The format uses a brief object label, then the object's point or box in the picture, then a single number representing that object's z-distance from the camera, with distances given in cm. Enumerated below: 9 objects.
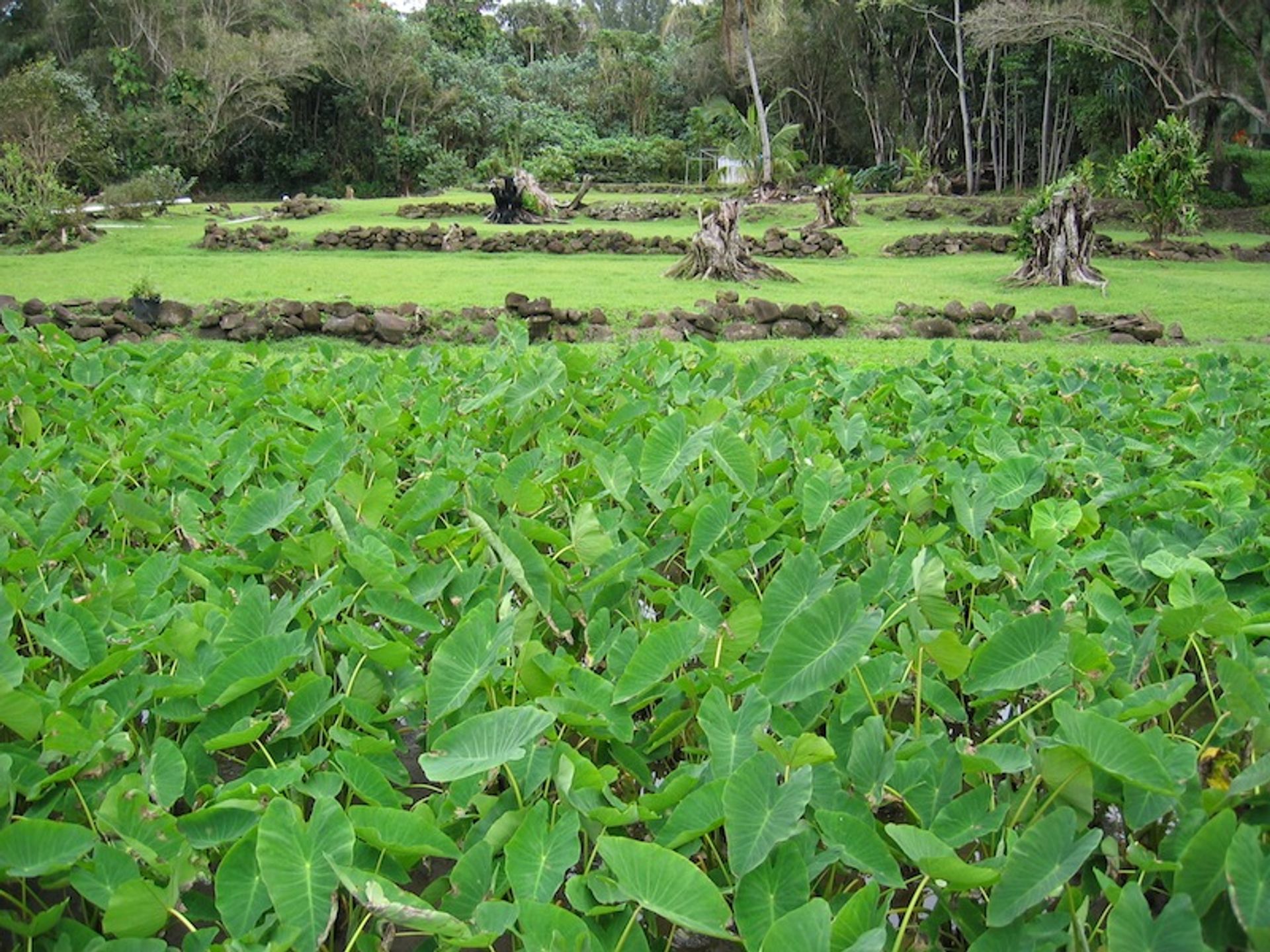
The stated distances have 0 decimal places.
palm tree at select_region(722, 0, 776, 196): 2148
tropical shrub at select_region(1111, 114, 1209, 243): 1360
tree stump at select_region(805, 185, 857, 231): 1781
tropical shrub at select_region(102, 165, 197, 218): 1903
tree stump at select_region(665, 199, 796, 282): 1133
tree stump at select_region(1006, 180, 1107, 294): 1058
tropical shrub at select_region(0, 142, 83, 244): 1471
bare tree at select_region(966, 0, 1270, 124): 1731
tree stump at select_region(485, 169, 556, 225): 1827
